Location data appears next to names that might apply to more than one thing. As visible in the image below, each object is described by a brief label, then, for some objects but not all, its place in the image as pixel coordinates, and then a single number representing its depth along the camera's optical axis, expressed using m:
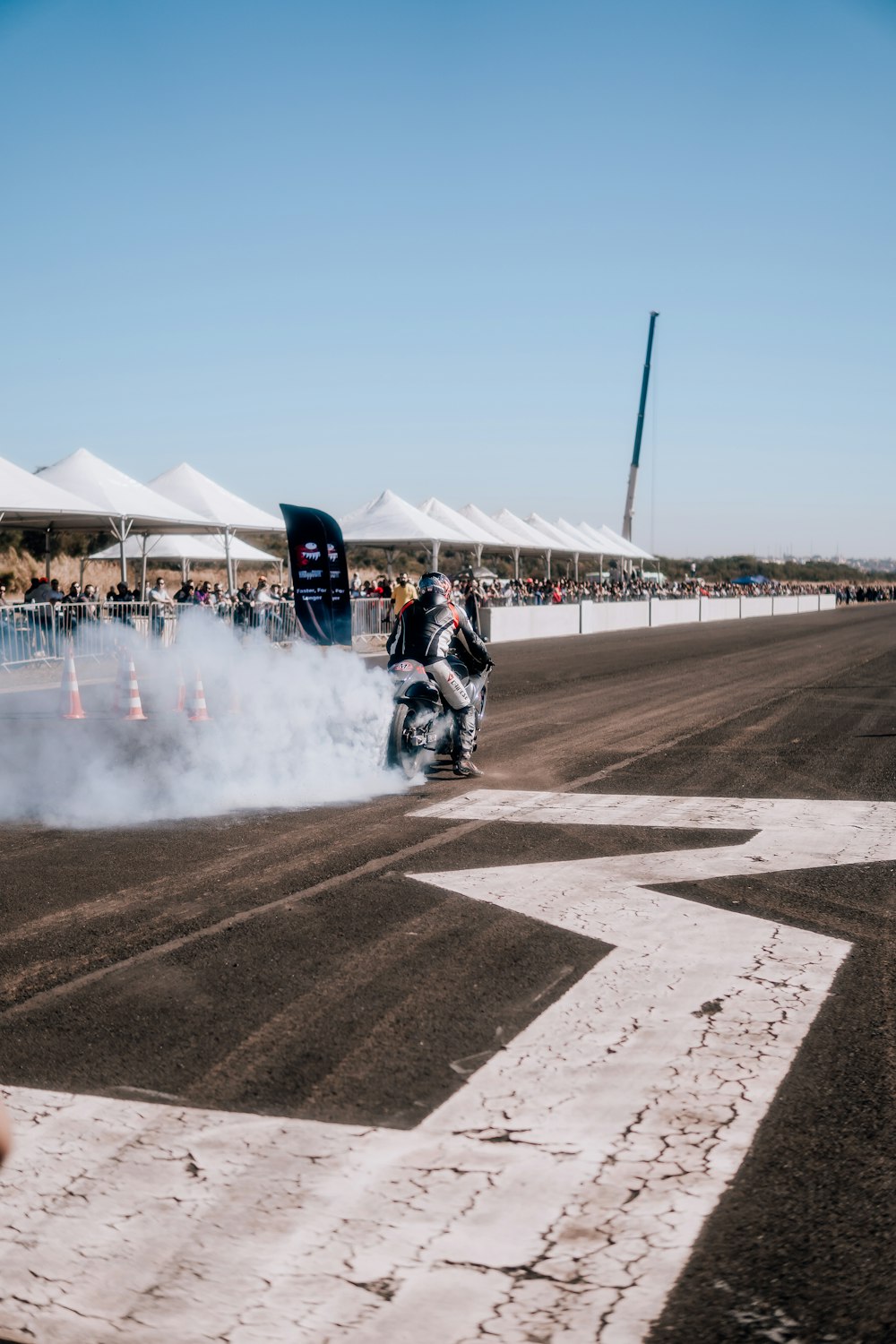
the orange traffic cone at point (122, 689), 16.30
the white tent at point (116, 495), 26.56
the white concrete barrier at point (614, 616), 43.34
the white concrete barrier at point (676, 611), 51.91
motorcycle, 10.41
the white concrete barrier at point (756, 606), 65.44
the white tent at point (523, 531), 54.91
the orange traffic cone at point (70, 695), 15.30
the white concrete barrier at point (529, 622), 36.48
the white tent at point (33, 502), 22.98
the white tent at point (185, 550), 39.38
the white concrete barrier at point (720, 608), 59.09
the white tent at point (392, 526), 40.28
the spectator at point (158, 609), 24.67
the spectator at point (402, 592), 24.73
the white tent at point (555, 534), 59.66
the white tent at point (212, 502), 31.03
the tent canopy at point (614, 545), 67.81
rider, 10.51
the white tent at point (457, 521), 46.94
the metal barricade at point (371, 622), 29.45
